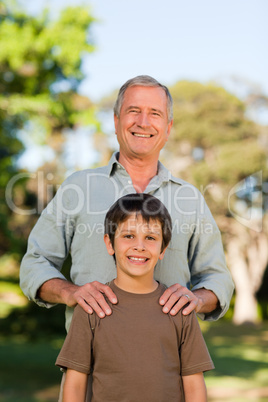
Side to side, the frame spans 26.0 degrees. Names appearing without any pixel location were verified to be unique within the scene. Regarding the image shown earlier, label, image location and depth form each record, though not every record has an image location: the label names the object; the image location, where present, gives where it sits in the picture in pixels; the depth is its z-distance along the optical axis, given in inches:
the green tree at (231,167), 1077.8
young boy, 93.0
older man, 110.2
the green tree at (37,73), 534.9
